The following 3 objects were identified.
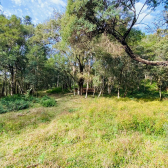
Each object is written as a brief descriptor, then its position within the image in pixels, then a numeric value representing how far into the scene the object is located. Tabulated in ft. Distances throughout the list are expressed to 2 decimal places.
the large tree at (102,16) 18.64
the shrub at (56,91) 67.41
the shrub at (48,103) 28.71
